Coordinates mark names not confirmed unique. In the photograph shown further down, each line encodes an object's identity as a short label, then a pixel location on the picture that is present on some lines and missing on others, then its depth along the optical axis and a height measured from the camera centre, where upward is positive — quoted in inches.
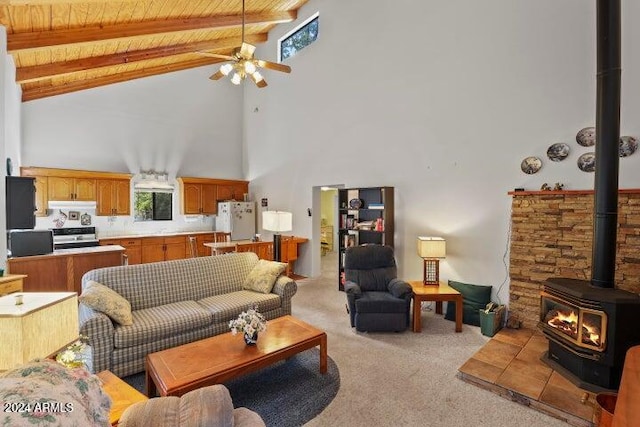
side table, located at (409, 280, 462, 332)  152.9 -44.1
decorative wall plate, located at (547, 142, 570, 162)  141.3 +26.5
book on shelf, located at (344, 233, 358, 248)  225.5 -22.1
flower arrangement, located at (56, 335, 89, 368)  72.3 -34.7
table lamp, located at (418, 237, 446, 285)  167.2 -23.3
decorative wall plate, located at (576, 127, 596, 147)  133.8 +31.5
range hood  236.8 +3.6
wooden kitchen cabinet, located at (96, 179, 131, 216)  256.4 +10.7
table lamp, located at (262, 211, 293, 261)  202.8 -7.6
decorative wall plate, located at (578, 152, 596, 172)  133.9 +20.4
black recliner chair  149.4 -41.9
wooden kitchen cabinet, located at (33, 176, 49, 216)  228.4 +10.7
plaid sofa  108.5 -42.1
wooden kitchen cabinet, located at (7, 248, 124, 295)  187.3 -35.9
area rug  94.3 -61.0
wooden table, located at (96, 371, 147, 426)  66.6 -43.1
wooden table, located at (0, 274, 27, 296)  104.6 -25.5
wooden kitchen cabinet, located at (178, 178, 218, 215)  302.0 +13.0
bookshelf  213.2 -6.3
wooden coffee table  84.9 -45.4
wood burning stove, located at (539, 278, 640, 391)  98.3 -40.5
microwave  183.2 -19.8
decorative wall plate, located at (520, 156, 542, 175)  149.3 +21.6
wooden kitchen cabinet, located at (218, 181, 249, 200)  322.7 +20.1
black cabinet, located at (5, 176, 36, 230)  131.3 +3.3
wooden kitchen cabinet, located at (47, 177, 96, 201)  235.0 +16.3
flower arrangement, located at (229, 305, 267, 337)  102.0 -38.0
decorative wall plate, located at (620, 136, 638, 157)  125.3 +25.9
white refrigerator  306.3 -9.7
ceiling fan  147.3 +71.4
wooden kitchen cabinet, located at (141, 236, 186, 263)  271.6 -34.9
